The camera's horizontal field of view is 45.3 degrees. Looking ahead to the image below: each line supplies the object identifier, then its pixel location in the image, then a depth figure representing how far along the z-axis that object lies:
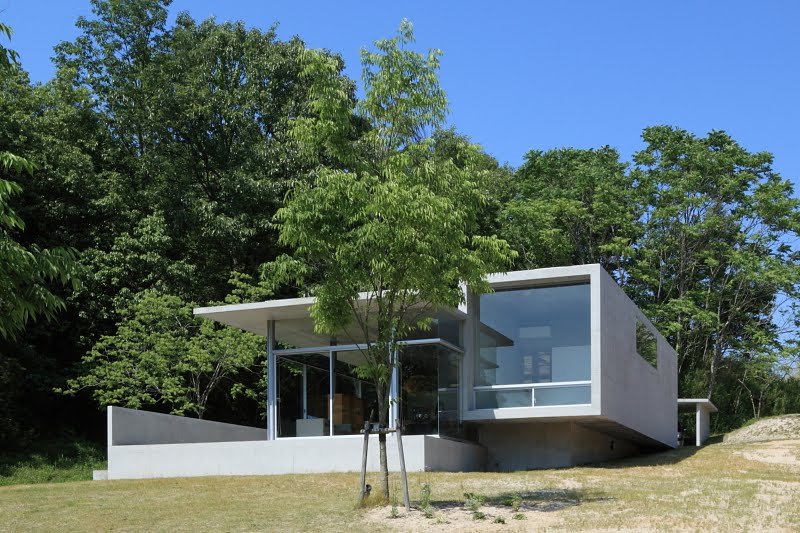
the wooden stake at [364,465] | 12.29
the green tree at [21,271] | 6.84
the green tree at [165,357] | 26.56
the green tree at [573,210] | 37.94
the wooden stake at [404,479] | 11.84
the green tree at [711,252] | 37.38
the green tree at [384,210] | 12.01
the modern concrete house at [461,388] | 19.39
